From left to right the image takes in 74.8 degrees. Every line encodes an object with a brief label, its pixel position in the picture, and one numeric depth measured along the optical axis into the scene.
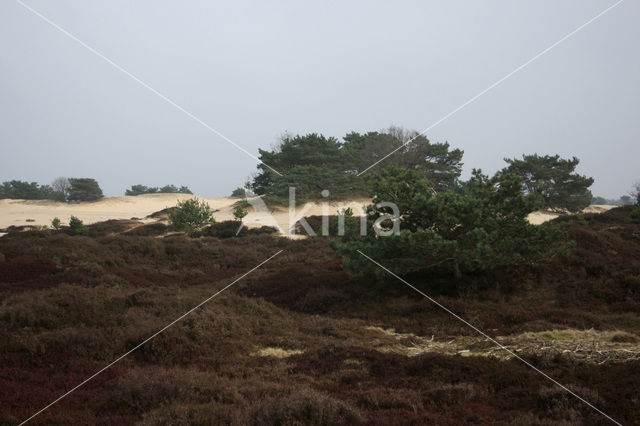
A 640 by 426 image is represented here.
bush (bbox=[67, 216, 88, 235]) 27.92
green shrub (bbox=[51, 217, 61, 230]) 32.00
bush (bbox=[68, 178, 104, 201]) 58.19
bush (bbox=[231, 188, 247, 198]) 67.32
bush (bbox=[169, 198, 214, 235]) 30.12
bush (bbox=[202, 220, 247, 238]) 29.64
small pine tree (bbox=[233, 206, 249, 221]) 32.09
